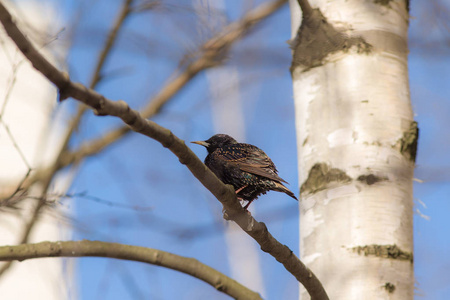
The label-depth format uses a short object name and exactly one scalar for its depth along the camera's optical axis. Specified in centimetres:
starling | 771
